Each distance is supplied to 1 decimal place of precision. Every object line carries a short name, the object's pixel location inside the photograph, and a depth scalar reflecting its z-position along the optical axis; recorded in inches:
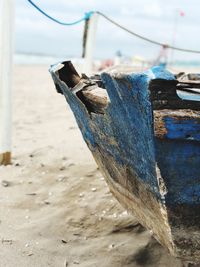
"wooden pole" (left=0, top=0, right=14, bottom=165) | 172.1
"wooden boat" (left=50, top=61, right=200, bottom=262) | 75.6
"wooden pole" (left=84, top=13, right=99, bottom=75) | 227.3
